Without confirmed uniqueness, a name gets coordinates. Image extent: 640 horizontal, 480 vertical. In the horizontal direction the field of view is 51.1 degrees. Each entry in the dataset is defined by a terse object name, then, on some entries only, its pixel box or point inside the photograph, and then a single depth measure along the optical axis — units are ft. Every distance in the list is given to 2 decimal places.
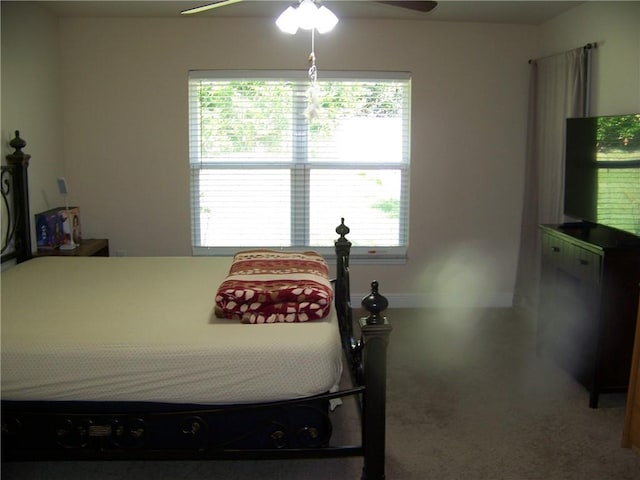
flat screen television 11.60
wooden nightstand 14.80
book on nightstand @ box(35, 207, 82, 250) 14.89
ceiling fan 9.43
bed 7.92
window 17.31
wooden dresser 11.38
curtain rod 14.24
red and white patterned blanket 8.80
